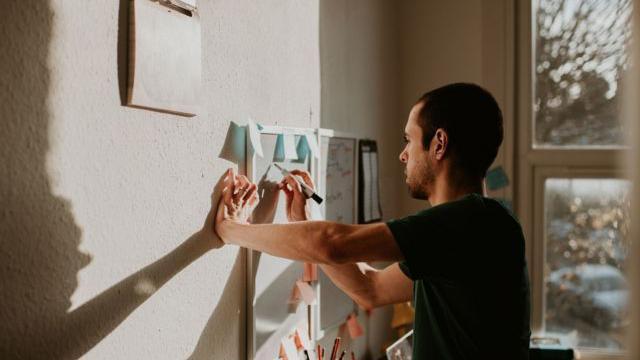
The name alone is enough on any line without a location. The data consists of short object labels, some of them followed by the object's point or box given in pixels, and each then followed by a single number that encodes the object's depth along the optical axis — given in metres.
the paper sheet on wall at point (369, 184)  2.17
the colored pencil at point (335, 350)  1.56
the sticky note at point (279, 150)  1.49
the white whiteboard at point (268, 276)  1.40
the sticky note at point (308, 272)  1.66
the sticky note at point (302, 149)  1.62
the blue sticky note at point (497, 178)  2.60
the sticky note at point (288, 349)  1.51
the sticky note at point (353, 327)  2.03
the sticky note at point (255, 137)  1.34
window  2.53
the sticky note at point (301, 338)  1.60
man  1.16
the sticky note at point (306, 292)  1.61
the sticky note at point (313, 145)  1.65
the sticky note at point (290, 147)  1.52
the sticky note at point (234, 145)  1.29
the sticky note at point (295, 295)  1.61
